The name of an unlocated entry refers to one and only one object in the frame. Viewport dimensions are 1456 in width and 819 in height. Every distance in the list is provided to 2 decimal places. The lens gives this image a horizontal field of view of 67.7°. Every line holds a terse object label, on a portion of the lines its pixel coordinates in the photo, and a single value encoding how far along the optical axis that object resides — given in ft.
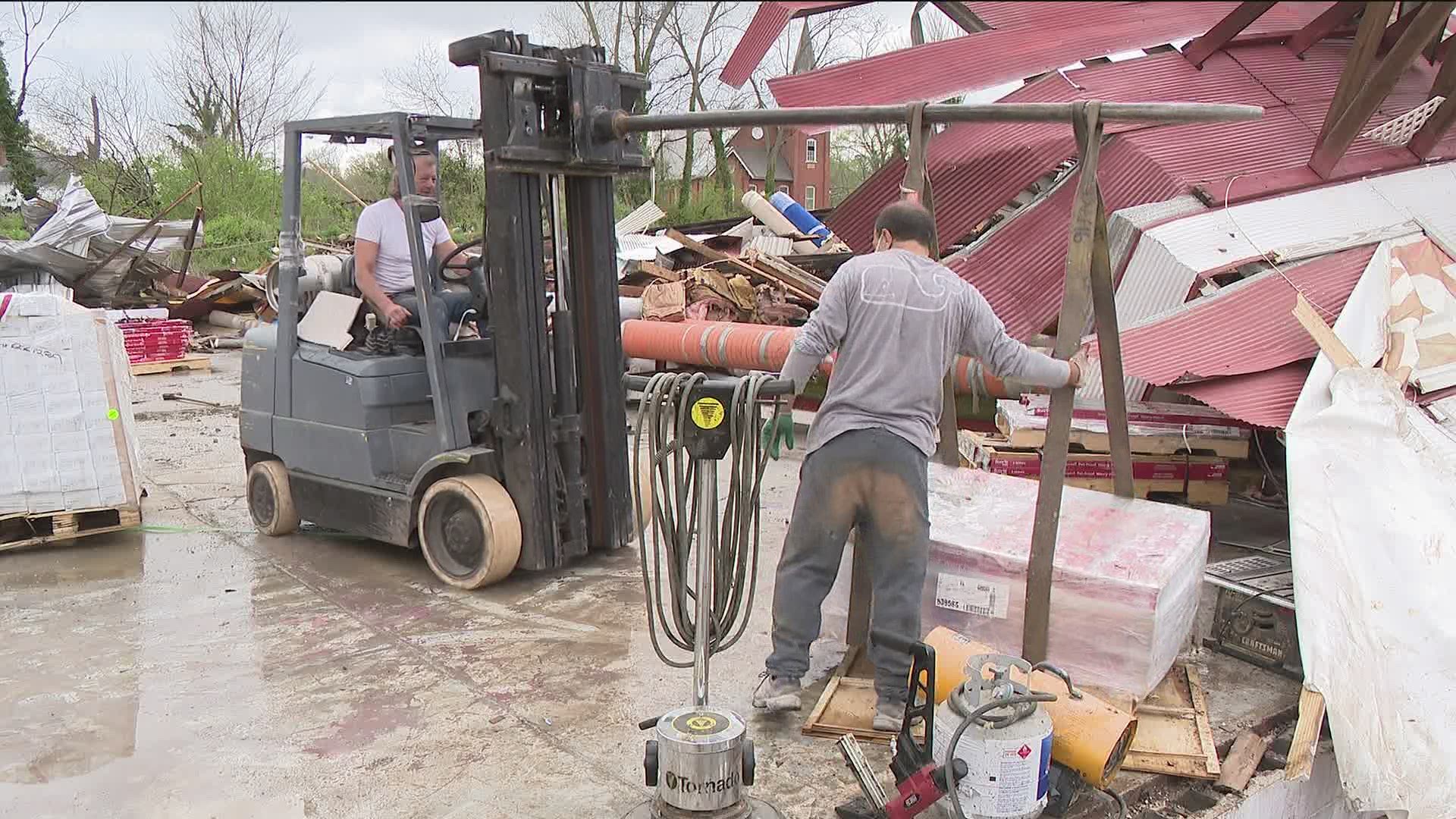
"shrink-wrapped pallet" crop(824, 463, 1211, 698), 13.19
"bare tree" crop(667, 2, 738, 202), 115.34
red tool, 10.94
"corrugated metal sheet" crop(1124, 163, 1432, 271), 22.85
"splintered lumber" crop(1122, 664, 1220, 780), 12.58
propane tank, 10.83
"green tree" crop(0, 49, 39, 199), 86.28
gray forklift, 17.80
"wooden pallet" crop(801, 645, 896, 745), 13.34
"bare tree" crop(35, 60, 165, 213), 91.35
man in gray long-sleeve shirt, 13.02
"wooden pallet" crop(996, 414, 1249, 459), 22.84
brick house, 136.26
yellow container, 11.50
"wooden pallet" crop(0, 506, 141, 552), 21.08
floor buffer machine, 10.42
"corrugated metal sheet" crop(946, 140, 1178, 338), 25.91
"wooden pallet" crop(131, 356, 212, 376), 45.55
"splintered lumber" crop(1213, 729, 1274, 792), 12.73
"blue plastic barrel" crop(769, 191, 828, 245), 47.19
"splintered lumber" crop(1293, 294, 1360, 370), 17.83
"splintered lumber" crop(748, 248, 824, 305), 38.04
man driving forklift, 19.22
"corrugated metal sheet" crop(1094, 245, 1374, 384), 19.49
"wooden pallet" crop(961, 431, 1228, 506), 22.85
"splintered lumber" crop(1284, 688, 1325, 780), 12.94
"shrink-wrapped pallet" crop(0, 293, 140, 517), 20.80
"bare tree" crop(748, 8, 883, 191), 109.53
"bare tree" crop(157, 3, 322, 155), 108.58
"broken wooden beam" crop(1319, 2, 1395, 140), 21.68
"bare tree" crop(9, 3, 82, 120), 90.43
